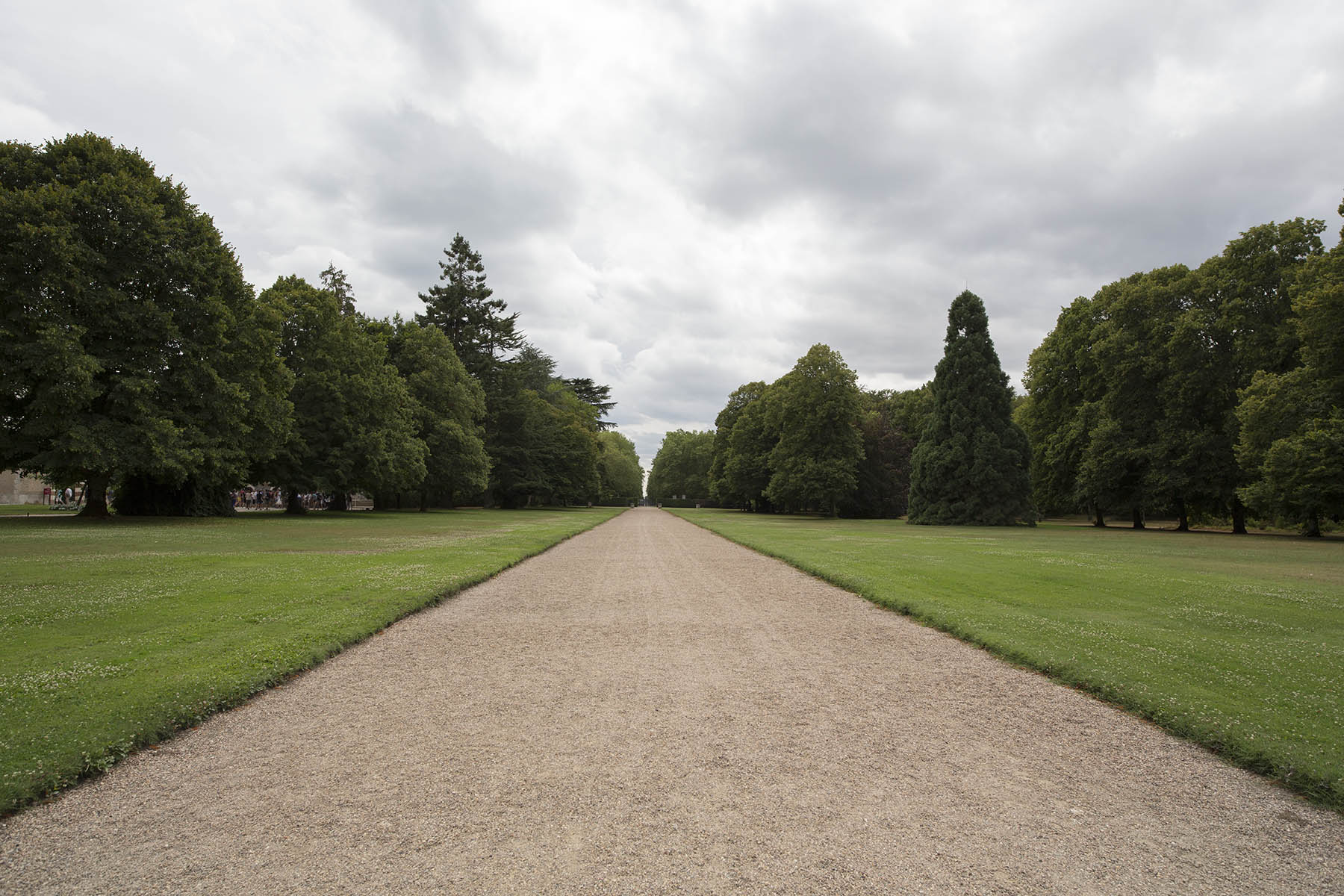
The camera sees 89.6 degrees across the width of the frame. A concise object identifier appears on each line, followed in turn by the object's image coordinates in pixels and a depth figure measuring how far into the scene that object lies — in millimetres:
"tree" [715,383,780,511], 71062
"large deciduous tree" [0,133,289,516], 24297
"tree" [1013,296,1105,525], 45125
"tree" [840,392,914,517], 66125
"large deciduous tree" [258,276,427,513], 40062
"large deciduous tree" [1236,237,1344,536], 28562
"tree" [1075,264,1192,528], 40375
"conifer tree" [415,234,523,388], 64562
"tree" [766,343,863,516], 57938
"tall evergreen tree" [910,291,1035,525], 45969
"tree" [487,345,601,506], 64250
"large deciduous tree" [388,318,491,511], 51281
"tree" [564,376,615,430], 108562
